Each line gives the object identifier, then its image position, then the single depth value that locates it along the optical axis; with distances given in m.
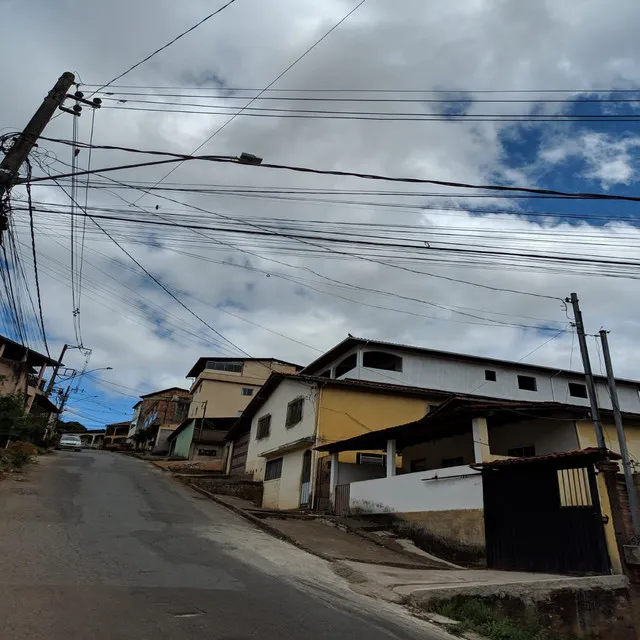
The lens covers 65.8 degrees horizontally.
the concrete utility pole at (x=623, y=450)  9.22
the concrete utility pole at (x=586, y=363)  11.33
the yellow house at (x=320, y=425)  18.11
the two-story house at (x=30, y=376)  32.62
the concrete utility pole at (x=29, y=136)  7.73
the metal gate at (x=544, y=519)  8.82
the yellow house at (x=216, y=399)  39.44
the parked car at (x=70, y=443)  42.96
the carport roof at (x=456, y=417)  12.52
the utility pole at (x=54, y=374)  30.87
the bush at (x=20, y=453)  18.80
